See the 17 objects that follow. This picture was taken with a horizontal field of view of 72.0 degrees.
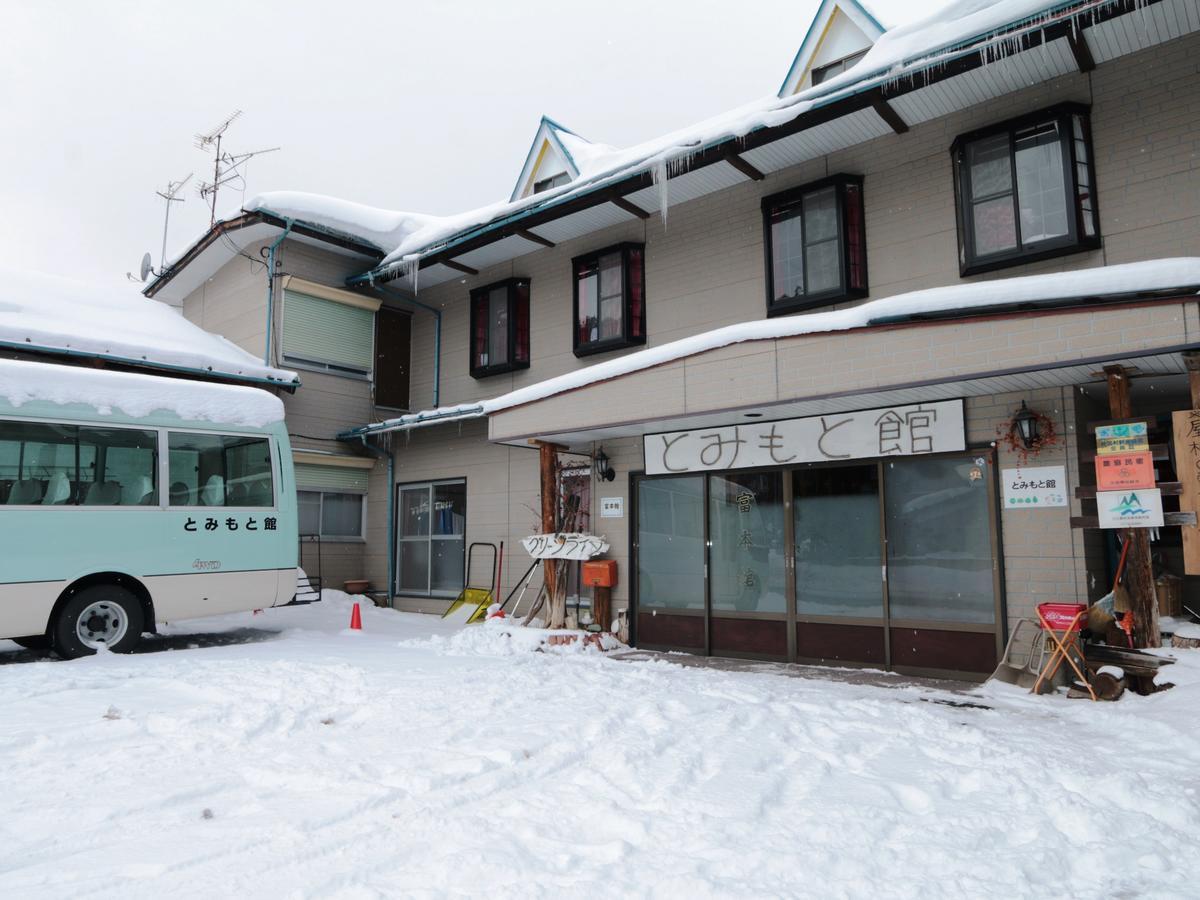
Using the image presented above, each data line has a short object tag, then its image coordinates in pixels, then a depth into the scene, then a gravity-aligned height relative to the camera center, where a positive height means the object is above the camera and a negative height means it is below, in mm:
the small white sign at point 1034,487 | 7113 +280
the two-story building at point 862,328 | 6824 +1628
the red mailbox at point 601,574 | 9906 -588
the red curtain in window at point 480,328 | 12711 +3047
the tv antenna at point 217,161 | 16625 +7421
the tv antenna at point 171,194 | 17406 +7253
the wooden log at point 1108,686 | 6148 -1252
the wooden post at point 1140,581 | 6273 -481
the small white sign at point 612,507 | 10172 +213
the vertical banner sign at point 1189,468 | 5754 +343
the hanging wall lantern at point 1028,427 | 7141 +797
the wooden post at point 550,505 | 9883 +246
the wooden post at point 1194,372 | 5777 +1013
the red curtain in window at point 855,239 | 8703 +2978
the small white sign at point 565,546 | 9711 -245
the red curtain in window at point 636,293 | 10547 +2964
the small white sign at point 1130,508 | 5992 +70
